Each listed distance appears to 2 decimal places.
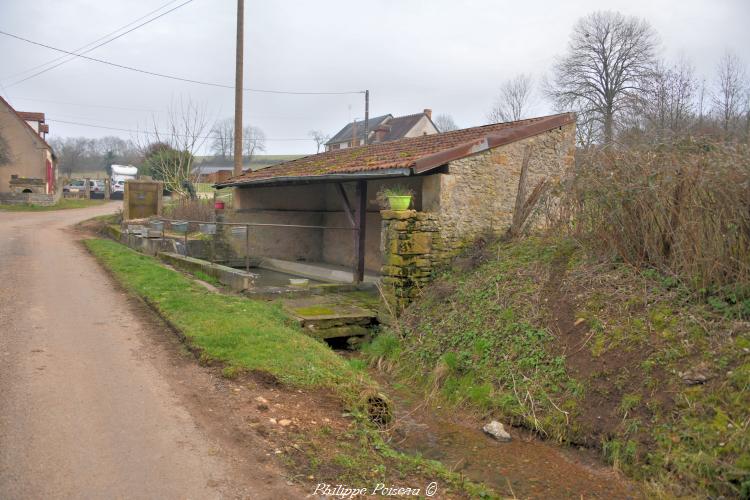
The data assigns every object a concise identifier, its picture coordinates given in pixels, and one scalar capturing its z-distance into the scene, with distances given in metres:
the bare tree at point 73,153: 70.69
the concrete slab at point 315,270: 12.95
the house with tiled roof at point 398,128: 44.16
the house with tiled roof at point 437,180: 9.35
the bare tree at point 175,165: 24.48
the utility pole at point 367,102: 33.70
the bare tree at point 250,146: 70.39
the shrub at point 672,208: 5.71
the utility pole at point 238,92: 18.77
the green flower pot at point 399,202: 9.28
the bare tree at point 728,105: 18.61
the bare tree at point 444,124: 58.60
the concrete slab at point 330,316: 8.79
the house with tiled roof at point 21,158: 34.84
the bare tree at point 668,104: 14.13
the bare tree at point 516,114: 37.43
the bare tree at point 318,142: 56.54
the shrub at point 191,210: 20.28
